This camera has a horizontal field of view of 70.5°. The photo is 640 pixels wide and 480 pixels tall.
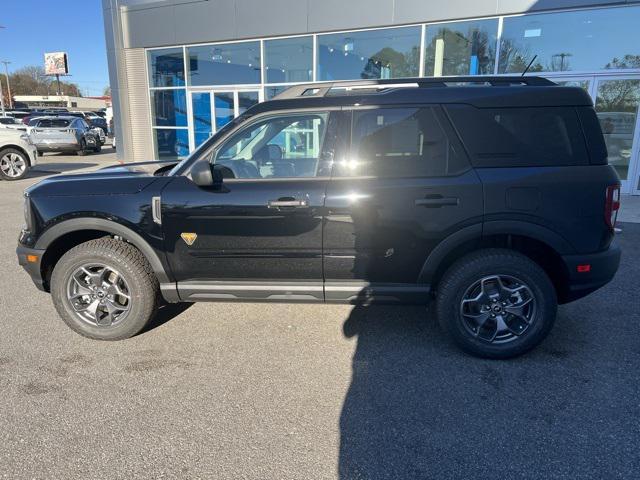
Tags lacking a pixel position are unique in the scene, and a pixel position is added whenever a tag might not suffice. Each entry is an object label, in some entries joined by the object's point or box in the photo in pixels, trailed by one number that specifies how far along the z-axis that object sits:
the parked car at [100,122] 31.56
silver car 18.61
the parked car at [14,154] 12.33
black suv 3.10
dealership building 9.08
